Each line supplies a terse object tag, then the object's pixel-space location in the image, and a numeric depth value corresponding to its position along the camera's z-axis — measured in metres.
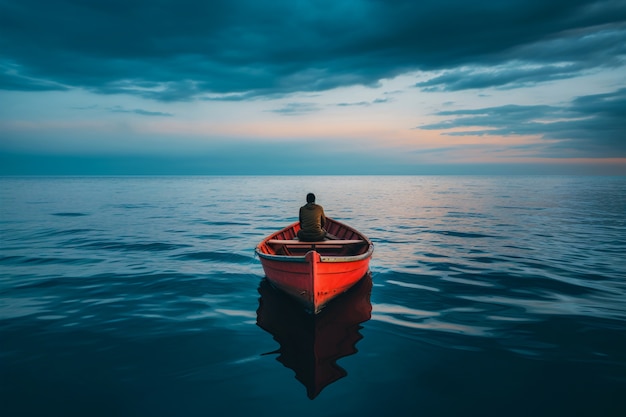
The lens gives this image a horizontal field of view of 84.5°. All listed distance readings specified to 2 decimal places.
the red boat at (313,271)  8.50
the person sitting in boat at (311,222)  12.39
